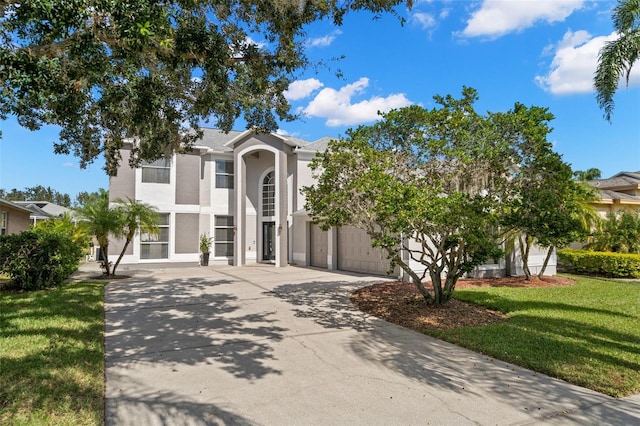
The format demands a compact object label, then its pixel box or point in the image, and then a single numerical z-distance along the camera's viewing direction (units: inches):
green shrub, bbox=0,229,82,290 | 437.4
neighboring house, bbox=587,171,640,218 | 833.5
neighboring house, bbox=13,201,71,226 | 1128.0
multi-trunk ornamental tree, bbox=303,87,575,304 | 288.0
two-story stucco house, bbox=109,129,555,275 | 739.4
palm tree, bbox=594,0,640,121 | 340.8
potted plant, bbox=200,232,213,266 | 804.0
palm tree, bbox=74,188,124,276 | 573.9
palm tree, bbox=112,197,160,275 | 595.8
